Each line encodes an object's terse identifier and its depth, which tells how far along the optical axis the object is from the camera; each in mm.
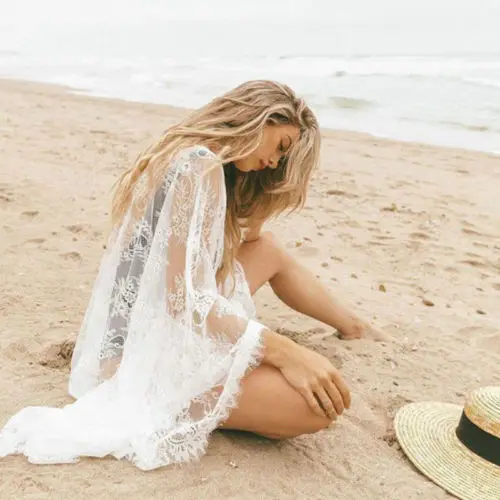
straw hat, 2275
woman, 2217
